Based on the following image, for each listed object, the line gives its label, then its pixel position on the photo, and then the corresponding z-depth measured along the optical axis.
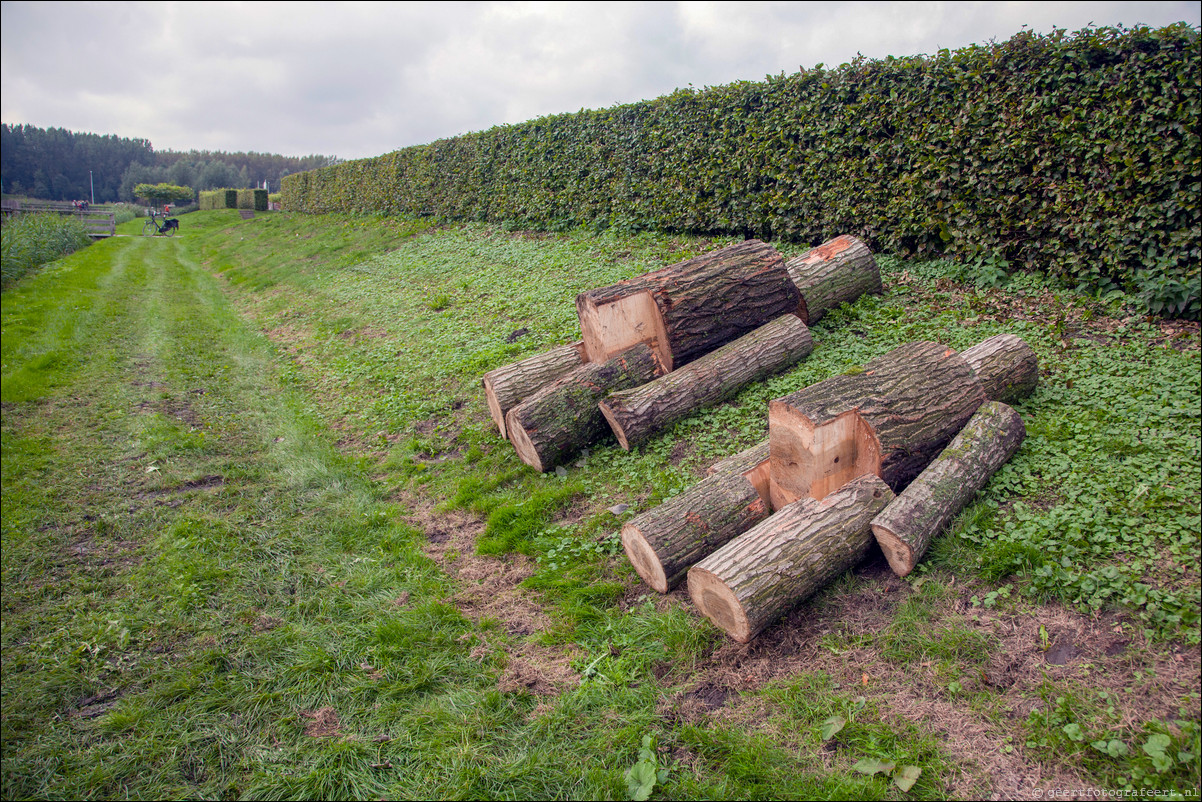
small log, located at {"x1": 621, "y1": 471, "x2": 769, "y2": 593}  3.78
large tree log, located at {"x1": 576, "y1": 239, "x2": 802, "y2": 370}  5.53
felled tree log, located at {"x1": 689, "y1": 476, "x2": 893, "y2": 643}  3.30
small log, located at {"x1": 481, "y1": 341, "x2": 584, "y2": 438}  5.73
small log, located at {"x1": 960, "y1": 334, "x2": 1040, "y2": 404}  4.53
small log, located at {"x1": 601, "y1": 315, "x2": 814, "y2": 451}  5.20
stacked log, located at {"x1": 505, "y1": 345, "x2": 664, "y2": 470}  5.21
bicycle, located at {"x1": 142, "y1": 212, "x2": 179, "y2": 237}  25.45
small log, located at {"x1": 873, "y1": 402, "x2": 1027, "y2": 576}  3.50
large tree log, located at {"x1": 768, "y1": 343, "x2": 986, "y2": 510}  3.89
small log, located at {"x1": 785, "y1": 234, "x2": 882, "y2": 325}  6.19
